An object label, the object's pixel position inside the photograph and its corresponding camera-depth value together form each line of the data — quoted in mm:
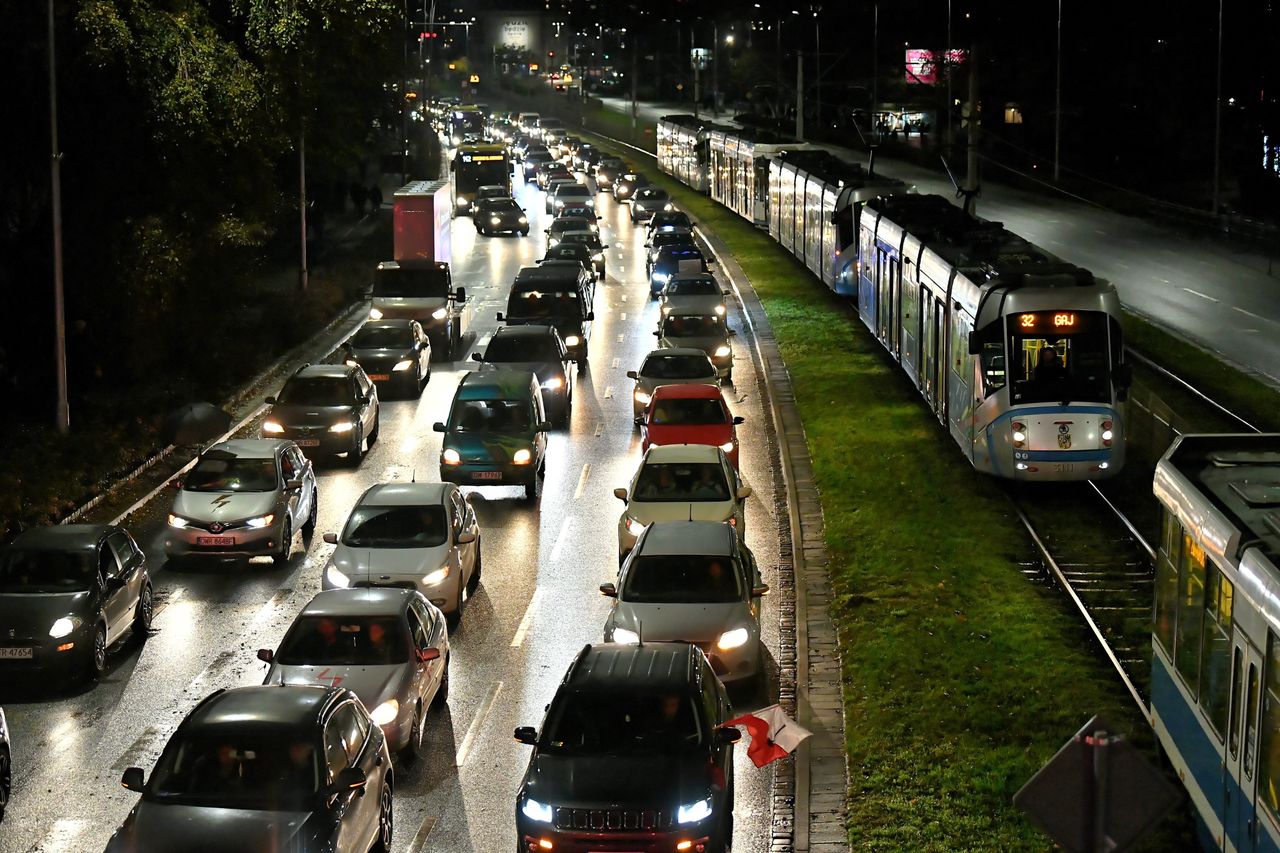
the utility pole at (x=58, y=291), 30234
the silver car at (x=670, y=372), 33938
